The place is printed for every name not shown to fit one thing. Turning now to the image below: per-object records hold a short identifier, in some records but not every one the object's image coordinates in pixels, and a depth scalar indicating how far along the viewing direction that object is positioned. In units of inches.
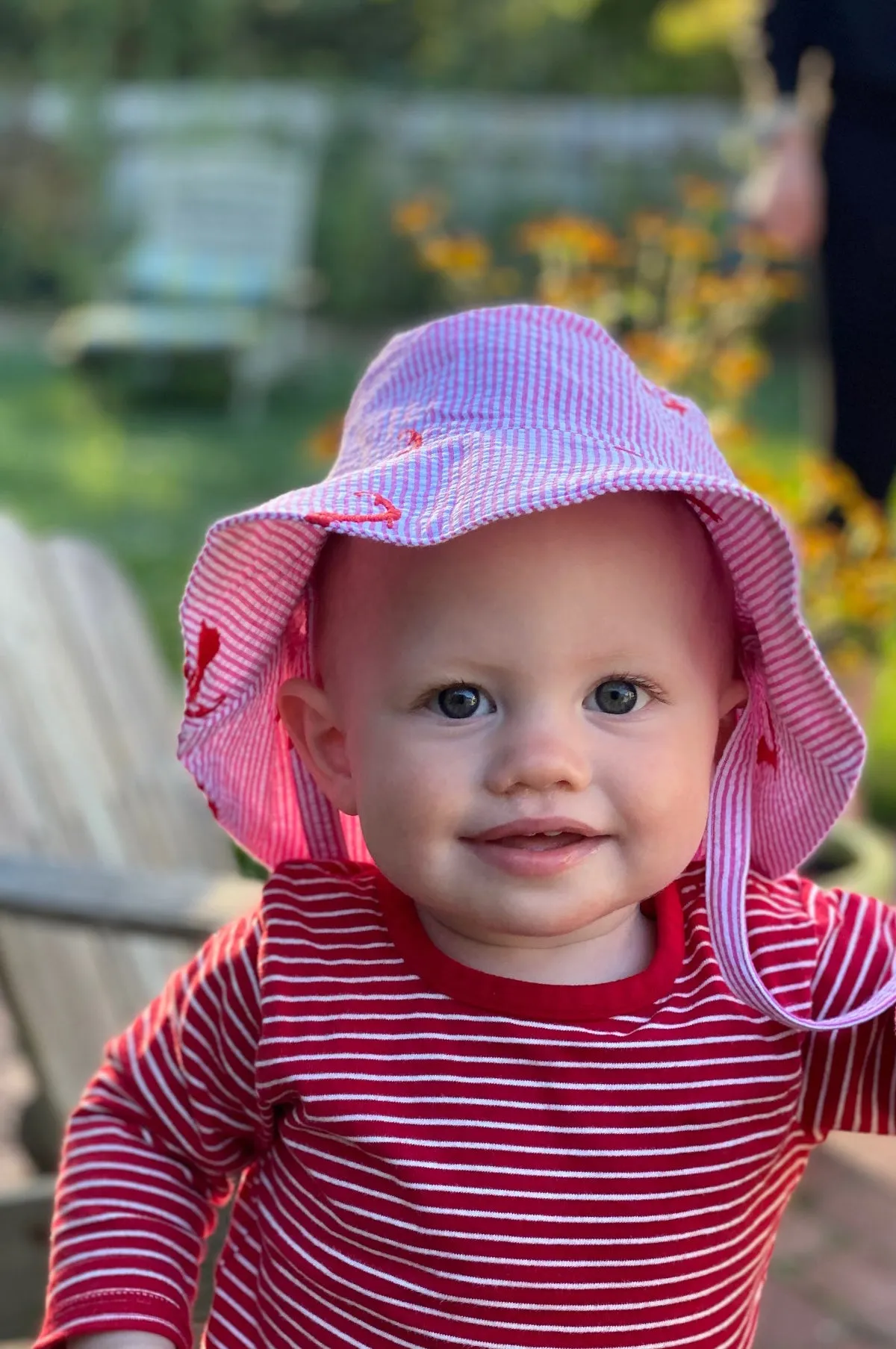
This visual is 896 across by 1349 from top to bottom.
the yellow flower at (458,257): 147.2
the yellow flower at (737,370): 134.9
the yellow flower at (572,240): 142.7
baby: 47.1
